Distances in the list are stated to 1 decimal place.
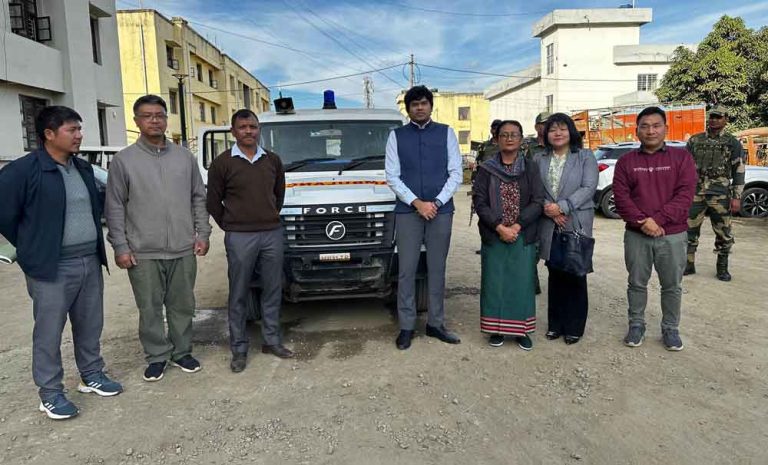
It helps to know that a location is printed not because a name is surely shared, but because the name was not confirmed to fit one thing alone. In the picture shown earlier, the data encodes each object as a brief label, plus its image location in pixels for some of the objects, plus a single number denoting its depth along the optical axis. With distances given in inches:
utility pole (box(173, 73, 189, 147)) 782.1
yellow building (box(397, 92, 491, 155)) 1983.3
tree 808.3
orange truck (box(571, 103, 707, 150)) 746.2
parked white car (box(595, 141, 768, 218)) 414.6
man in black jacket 118.6
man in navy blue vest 159.3
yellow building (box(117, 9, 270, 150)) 1042.7
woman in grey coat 159.1
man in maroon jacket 155.7
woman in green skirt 157.4
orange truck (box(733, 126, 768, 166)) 592.1
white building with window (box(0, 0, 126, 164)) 480.1
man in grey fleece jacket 136.9
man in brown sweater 149.4
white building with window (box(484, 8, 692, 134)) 1188.5
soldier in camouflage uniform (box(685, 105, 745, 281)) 235.8
